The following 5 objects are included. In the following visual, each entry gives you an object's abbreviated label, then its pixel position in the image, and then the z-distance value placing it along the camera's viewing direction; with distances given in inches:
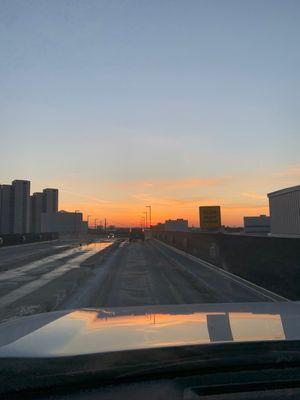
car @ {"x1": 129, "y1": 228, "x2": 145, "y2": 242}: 3152.1
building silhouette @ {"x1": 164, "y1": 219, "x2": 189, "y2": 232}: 4690.7
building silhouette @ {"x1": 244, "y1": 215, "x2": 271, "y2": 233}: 3752.5
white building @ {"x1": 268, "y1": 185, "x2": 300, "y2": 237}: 1539.1
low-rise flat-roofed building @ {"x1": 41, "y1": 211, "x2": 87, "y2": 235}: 5506.9
